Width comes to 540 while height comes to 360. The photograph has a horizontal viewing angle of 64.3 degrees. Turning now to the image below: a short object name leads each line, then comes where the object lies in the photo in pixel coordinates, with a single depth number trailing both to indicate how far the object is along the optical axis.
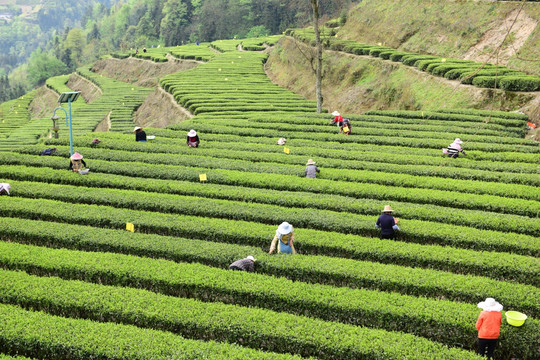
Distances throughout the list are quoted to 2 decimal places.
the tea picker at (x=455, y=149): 18.84
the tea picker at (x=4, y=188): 15.80
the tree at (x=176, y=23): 118.31
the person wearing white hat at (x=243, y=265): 11.03
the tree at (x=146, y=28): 129.62
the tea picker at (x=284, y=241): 11.59
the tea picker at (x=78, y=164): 17.56
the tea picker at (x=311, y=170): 17.42
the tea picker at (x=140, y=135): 21.67
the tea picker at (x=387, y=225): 12.66
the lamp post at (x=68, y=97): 16.15
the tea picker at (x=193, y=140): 21.05
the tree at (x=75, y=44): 151.25
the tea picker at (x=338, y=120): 24.27
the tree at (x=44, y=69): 137.25
